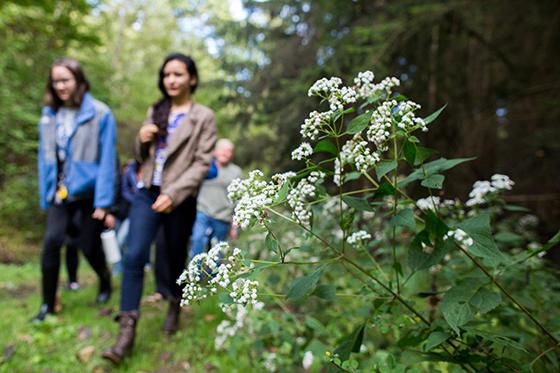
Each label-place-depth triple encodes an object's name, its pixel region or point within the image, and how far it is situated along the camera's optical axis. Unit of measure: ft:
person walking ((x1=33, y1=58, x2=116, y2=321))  9.78
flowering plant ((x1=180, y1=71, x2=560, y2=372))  3.28
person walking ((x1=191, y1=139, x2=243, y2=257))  15.08
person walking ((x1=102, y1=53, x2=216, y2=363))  8.20
